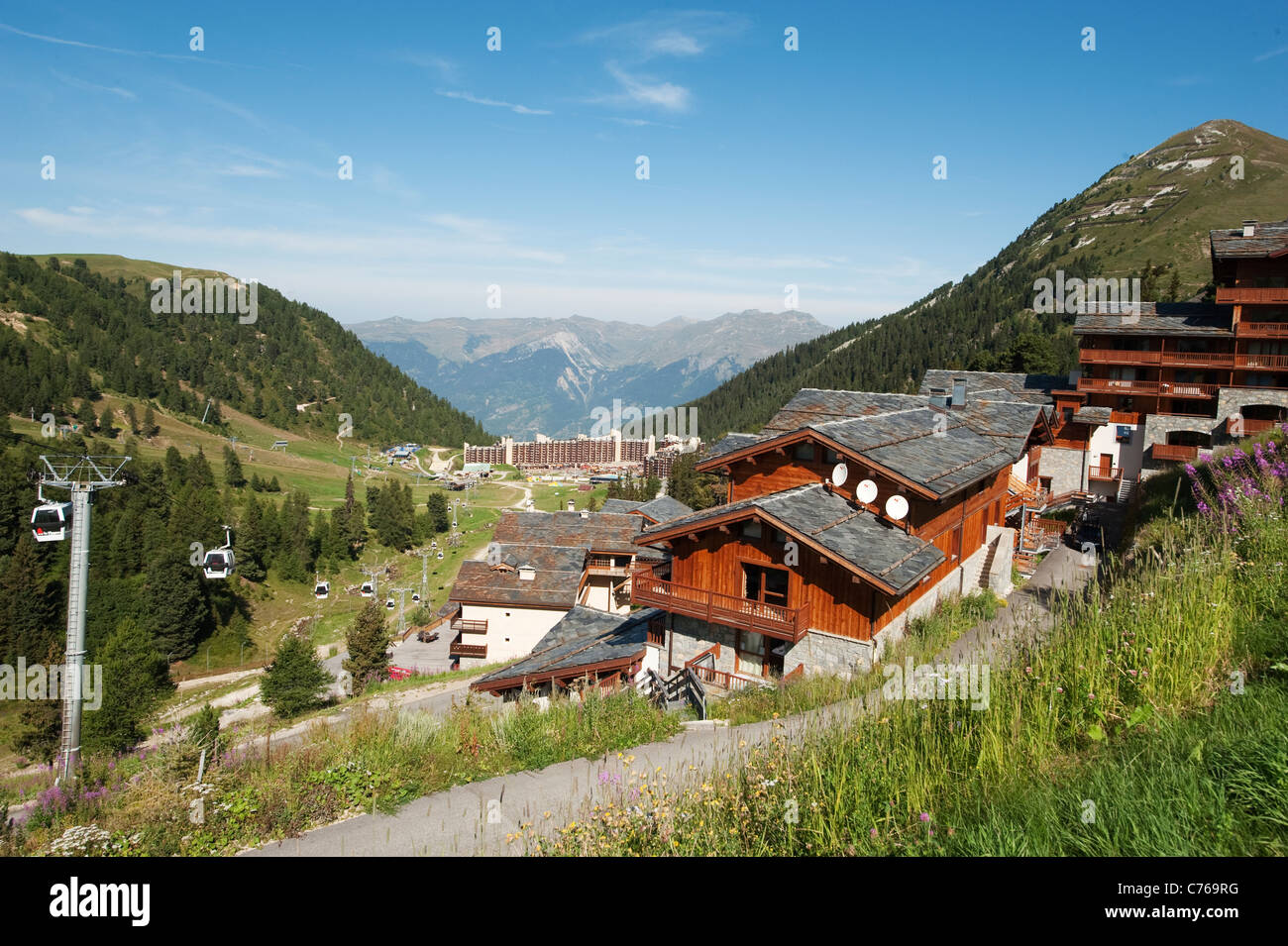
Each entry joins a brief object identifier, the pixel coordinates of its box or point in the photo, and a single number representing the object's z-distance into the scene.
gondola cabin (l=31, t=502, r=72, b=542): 38.53
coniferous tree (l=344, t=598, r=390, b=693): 44.72
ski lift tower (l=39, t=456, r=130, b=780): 24.72
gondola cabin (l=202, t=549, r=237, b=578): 63.03
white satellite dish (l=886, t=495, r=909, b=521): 21.08
